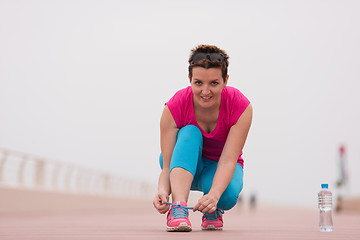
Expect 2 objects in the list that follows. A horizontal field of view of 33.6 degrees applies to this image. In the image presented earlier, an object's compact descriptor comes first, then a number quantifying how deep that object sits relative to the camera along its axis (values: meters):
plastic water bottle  4.47
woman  4.17
